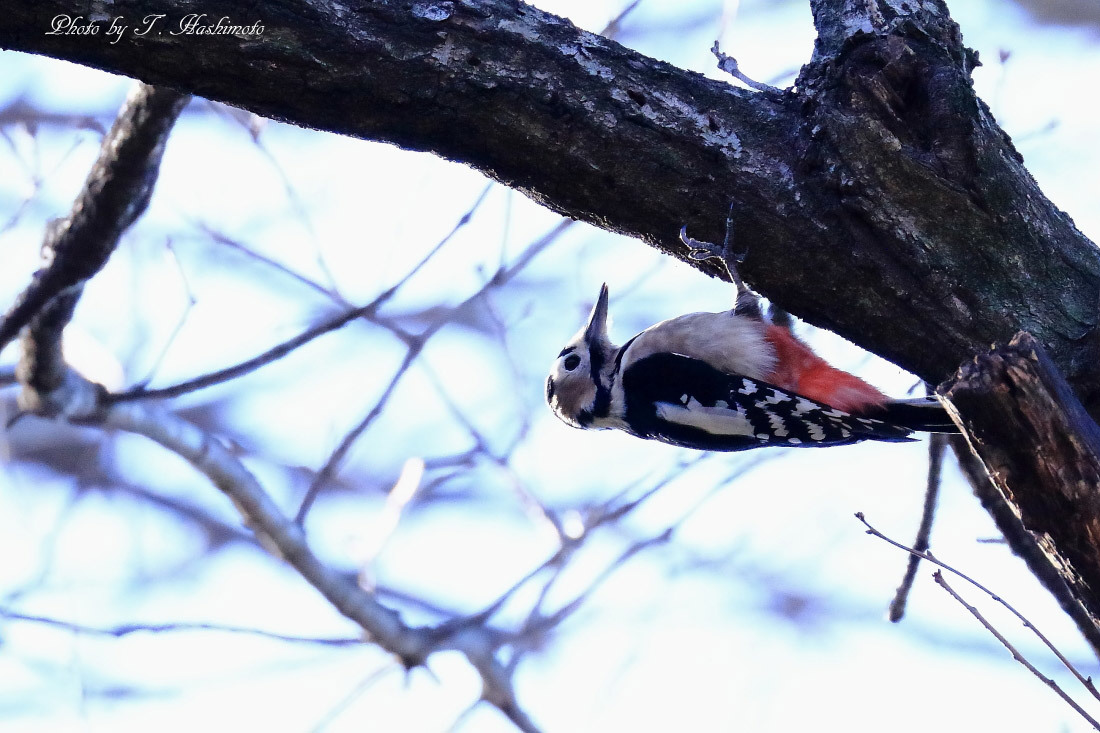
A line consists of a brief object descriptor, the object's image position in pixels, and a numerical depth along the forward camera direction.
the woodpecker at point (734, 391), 7.43
